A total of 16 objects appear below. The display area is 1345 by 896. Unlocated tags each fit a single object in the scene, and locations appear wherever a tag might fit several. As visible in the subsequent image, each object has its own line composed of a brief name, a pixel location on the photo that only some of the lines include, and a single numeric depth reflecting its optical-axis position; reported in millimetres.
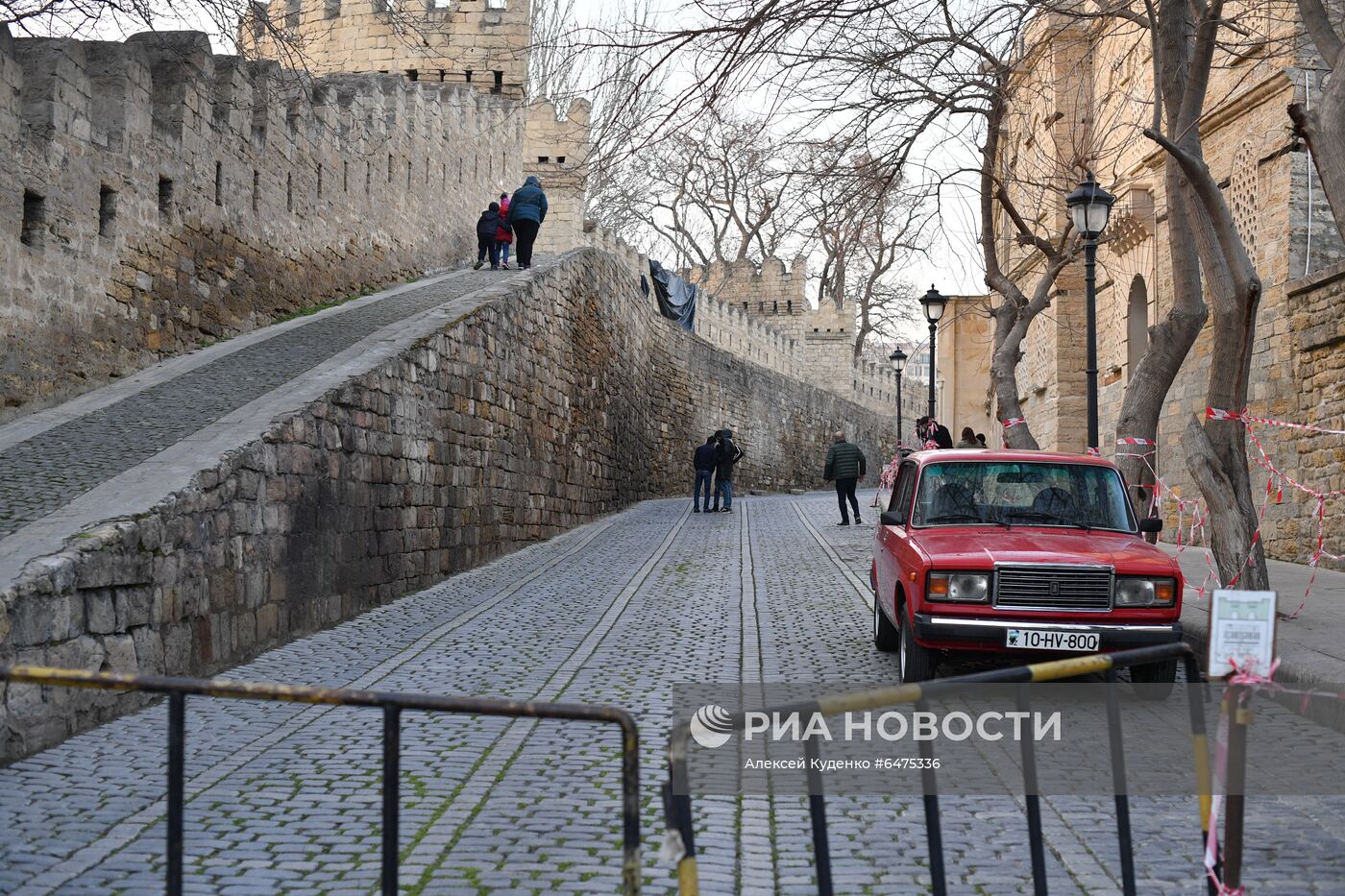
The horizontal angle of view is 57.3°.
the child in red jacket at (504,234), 21625
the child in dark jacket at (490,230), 21344
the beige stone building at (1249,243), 13133
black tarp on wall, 30125
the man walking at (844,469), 19438
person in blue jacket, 19938
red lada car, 6672
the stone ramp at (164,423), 6867
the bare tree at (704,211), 44531
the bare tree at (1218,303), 9133
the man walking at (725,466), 21812
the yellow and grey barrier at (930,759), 2812
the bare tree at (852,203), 12406
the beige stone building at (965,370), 31703
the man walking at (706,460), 21781
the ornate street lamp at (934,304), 18922
